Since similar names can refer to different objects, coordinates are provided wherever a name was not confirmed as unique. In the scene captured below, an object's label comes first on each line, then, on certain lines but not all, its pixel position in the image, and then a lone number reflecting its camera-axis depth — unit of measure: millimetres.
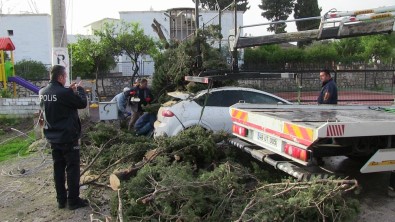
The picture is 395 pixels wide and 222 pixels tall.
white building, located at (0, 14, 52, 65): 37781
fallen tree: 4242
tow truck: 4713
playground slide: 15789
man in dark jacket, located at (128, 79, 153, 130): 10836
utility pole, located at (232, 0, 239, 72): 7746
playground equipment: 15312
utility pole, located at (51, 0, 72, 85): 9406
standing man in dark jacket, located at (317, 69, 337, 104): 8125
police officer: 5363
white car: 8289
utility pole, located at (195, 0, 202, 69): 10164
